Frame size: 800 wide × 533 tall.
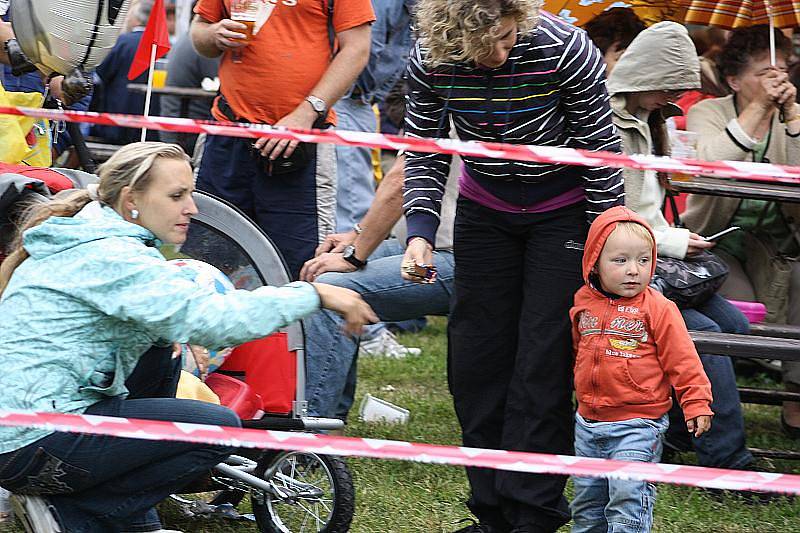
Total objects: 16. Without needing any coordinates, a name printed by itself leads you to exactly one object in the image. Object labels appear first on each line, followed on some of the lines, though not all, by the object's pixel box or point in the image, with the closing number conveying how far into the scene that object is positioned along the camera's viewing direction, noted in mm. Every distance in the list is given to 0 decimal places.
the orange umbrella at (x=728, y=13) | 10289
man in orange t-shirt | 8547
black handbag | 8297
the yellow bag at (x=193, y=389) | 7156
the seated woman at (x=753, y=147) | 9773
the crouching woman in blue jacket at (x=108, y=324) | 5512
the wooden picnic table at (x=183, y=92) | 13383
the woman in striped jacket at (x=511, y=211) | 6234
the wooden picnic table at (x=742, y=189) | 8703
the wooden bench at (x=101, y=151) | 10859
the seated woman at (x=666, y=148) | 8180
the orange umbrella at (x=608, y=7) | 10125
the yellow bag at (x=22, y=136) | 7582
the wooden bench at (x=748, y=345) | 7809
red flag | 8477
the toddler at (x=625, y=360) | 6379
